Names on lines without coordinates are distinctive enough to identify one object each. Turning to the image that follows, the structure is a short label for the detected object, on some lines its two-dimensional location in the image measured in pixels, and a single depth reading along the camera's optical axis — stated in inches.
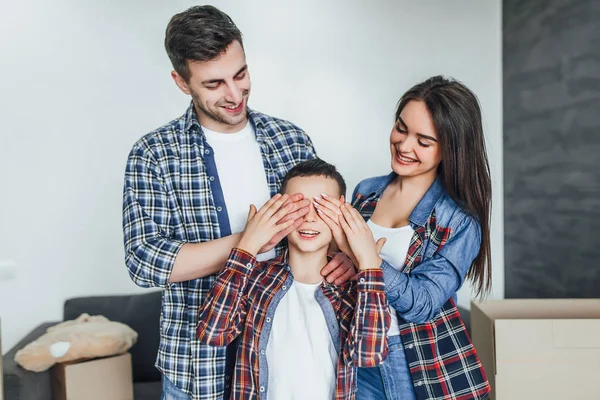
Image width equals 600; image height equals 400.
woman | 58.3
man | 55.5
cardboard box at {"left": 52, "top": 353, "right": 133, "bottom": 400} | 97.1
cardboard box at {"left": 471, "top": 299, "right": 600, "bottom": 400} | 72.4
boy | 52.4
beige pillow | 96.2
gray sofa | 110.0
